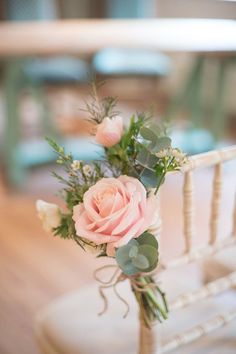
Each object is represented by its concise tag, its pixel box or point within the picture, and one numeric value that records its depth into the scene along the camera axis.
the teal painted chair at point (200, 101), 2.87
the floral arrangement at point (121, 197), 0.56
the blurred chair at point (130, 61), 3.04
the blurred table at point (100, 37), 2.02
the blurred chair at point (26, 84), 2.58
